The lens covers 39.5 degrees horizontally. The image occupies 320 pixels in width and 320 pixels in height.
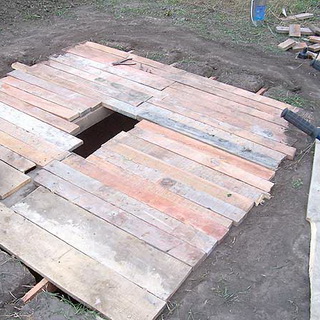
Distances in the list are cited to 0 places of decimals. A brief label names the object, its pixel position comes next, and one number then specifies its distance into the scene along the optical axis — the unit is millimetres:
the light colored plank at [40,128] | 4059
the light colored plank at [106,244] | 2838
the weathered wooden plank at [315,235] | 2703
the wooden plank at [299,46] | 6008
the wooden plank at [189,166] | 3606
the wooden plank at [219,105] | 4531
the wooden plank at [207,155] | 3754
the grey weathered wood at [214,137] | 3975
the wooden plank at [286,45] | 6035
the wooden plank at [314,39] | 6250
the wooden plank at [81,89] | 4570
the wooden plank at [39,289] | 2725
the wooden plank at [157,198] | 3258
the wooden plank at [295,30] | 6441
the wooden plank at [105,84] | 4766
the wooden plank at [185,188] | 3406
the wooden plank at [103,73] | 4969
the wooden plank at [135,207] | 3133
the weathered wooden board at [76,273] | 2648
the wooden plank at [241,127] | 4146
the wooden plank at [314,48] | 5980
